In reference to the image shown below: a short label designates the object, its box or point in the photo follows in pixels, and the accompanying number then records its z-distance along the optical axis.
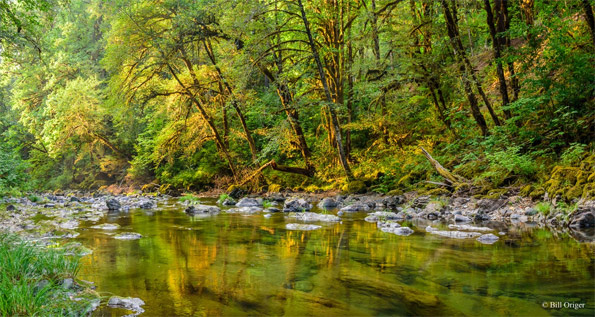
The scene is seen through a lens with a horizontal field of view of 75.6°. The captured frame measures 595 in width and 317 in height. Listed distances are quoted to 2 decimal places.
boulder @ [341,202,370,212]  9.38
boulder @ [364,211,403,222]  7.41
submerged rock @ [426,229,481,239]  5.29
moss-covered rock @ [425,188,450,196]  9.03
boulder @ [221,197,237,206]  12.16
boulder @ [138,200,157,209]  11.85
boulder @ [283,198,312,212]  9.55
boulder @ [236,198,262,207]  11.23
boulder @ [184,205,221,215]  9.67
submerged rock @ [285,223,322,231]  6.52
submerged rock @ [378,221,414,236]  5.79
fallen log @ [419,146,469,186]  8.97
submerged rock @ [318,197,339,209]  10.56
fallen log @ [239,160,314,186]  14.52
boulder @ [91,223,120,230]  6.79
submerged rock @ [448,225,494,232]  5.80
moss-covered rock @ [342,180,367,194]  11.93
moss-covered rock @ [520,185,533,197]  7.20
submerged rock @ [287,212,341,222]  7.55
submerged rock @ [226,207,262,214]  9.67
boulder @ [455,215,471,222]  6.89
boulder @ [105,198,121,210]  11.12
